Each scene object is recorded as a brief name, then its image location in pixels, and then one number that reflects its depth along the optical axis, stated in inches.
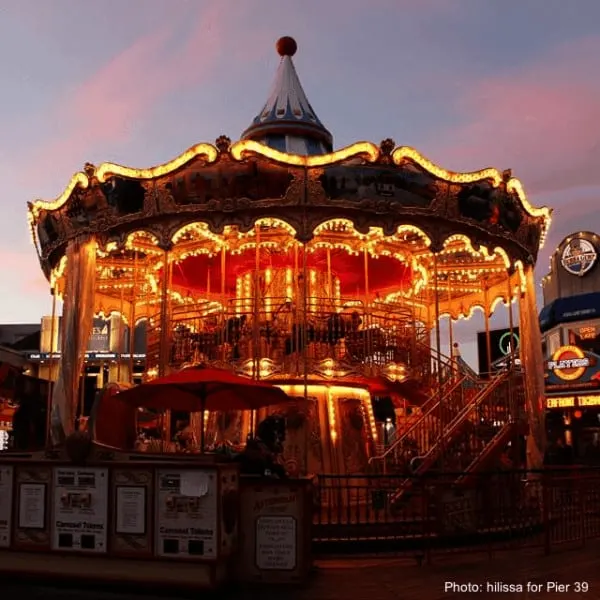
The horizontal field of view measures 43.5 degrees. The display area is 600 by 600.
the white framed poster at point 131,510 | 310.2
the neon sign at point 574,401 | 1322.6
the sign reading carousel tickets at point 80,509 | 314.5
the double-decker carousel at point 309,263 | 545.3
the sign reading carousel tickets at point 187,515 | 304.0
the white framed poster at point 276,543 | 324.2
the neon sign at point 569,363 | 1353.3
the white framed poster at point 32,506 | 323.6
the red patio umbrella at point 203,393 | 449.7
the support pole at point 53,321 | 650.2
